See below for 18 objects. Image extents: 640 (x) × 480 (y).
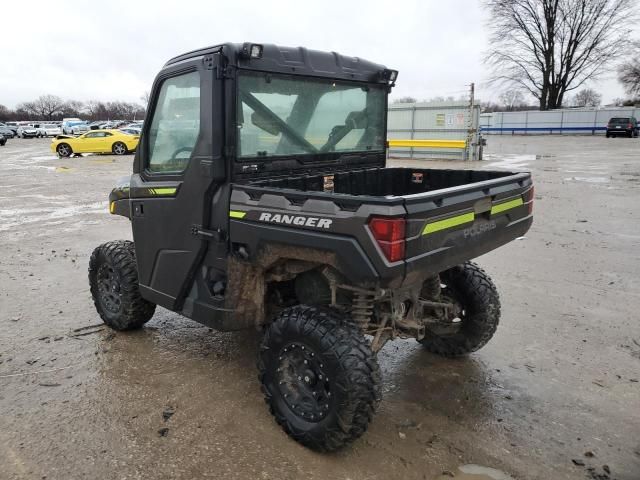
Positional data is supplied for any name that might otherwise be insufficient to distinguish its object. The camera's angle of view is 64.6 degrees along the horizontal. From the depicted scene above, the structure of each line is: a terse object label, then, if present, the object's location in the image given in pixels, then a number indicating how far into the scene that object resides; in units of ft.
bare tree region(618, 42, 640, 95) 173.37
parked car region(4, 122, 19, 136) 175.57
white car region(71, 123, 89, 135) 151.62
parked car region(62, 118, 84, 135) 152.76
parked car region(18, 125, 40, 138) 172.04
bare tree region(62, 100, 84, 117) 324.02
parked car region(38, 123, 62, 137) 170.52
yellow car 86.99
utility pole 63.16
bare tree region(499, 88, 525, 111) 172.86
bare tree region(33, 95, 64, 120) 332.39
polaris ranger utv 8.75
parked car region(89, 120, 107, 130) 152.40
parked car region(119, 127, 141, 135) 95.18
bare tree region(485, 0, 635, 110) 156.56
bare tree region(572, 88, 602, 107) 277.44
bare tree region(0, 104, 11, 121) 300.38
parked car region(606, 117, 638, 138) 119.96
